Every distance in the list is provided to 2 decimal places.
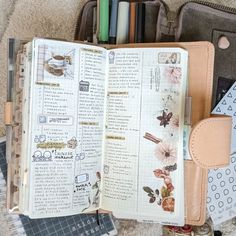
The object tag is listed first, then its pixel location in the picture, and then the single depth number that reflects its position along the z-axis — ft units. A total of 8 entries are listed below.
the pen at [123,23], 2.01
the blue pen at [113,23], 2.02
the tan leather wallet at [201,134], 1.77
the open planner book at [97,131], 1.80
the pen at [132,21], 2.01
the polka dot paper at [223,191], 2.25
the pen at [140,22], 2.01
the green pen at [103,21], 2.01
